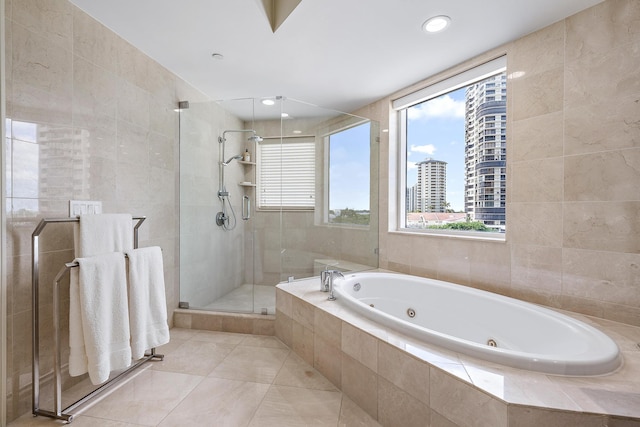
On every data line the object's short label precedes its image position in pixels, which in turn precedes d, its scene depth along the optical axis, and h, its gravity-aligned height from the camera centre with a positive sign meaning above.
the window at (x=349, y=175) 2.91 +0.38
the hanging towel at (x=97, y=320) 1.42 -0.57
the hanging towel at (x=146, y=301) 1.66 -0.55
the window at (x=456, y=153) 2.22 +0.53
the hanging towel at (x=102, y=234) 1.53 -0.14
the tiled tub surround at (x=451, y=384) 0.92 -0.64
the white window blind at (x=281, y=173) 2.75 +0.37
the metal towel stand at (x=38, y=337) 1.39 -0.62
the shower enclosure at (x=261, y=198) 2.65 +0.13
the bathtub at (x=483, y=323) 1.12 -0.61
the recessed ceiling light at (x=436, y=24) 1.73 +1.17
